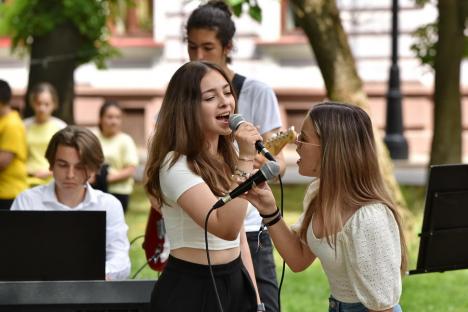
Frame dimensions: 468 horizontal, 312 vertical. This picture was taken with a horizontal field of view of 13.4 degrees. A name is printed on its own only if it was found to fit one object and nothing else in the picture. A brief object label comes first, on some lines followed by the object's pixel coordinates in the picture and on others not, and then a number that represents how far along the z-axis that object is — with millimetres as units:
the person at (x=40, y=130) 15542
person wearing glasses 6543
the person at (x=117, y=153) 17833
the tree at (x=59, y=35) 23581
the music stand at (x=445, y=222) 8193
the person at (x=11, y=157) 14033
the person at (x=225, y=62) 9002
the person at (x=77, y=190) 9522
